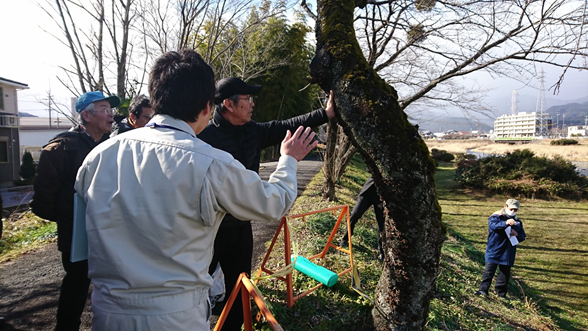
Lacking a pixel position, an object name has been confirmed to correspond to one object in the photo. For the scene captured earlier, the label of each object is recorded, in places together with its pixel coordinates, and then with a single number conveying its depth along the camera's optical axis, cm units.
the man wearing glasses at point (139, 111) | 348
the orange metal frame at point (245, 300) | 197
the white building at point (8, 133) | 1886
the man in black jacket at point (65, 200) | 234
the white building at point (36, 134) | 3472
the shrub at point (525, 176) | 1423
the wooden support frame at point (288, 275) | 309
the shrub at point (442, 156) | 2906
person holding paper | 534
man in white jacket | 119
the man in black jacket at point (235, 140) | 248
